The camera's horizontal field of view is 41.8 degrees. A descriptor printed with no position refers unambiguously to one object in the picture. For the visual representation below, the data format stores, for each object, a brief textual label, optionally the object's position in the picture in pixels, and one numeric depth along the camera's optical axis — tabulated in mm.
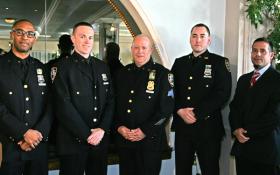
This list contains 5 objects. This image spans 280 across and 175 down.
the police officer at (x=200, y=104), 2797
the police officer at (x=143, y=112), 2600
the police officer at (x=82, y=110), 2393
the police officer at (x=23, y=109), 2256
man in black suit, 2492
